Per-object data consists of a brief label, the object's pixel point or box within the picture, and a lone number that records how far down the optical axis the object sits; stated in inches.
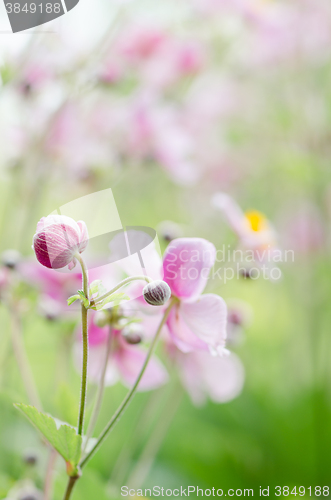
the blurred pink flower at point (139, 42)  32.2
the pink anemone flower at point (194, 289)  18.4
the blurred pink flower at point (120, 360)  20.8
